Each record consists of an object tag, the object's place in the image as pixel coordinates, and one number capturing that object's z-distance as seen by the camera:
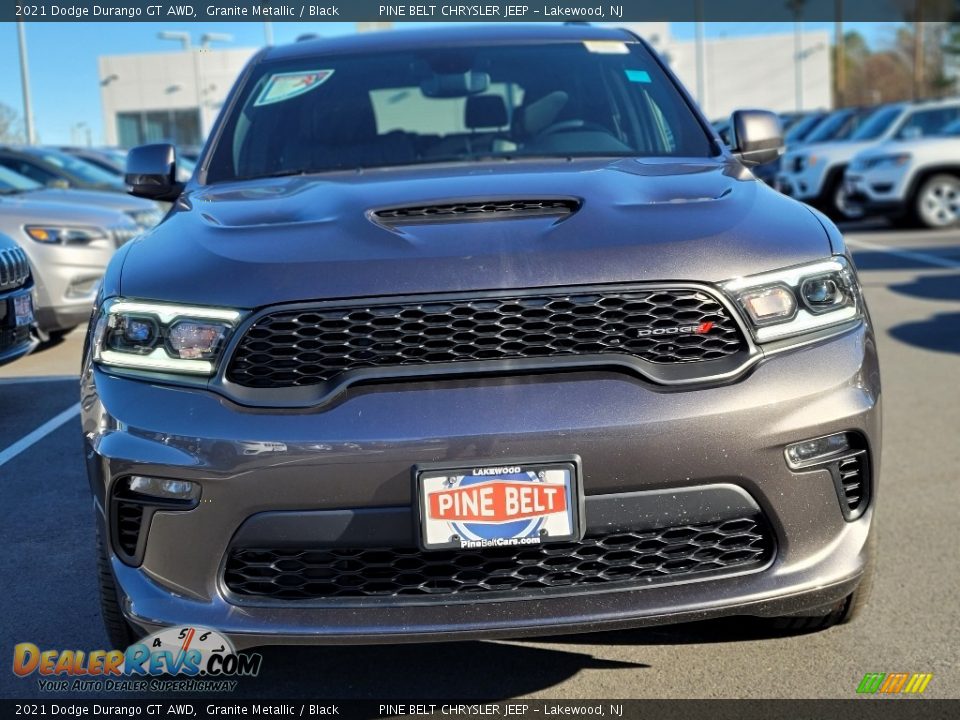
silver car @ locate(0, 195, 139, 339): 7.98
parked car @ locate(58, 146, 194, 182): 17.16
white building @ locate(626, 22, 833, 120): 65.06
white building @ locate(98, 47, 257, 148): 55.91
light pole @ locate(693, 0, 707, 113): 49.88
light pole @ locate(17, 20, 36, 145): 25.34
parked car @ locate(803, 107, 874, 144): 17.92
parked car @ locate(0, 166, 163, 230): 9.47
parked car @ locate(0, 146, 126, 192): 12.39
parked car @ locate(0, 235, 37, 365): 5.73
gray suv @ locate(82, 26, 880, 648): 2.34
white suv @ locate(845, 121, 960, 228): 14.41
